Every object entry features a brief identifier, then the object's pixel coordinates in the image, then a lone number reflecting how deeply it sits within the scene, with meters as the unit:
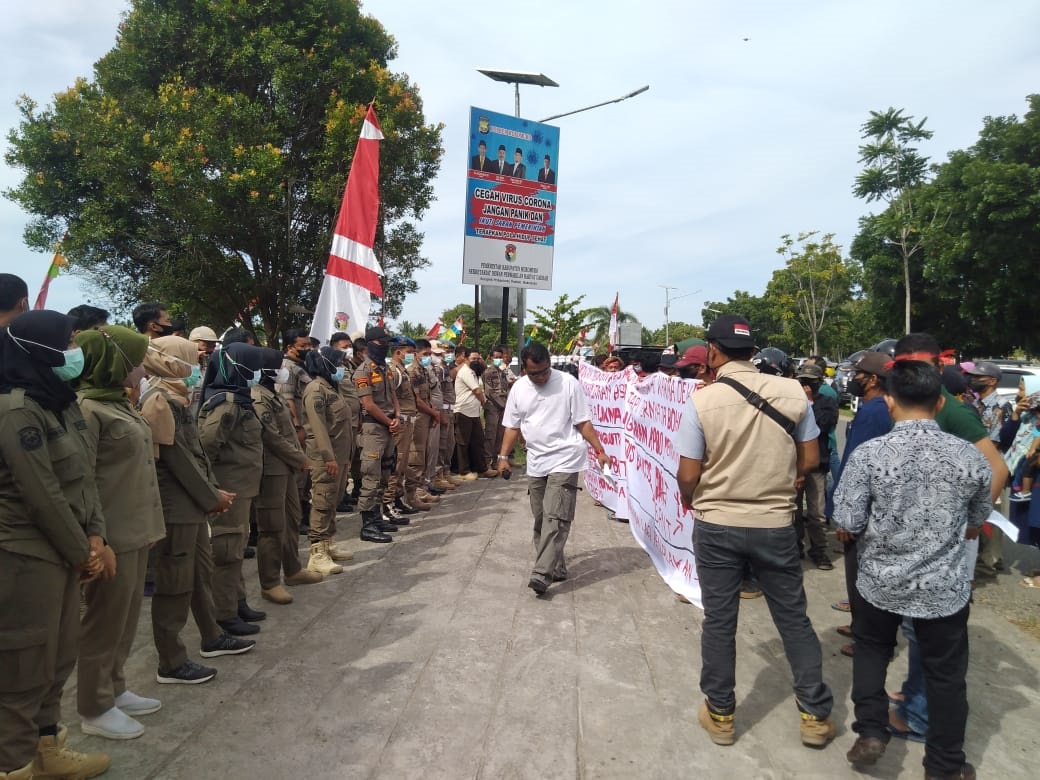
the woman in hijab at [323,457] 5.67
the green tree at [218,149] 15.30
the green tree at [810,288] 44.00
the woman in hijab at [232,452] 4.27
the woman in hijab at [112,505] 3.12
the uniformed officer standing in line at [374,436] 6.71
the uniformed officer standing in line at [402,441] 7.54
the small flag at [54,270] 6.08
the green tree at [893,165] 37.19
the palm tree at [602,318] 55.91
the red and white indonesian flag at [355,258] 7.55
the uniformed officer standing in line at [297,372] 6.64
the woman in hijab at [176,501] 3.61
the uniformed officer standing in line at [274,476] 4.74
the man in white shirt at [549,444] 5.20
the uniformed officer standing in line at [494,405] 11.44
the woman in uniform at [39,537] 2.53
